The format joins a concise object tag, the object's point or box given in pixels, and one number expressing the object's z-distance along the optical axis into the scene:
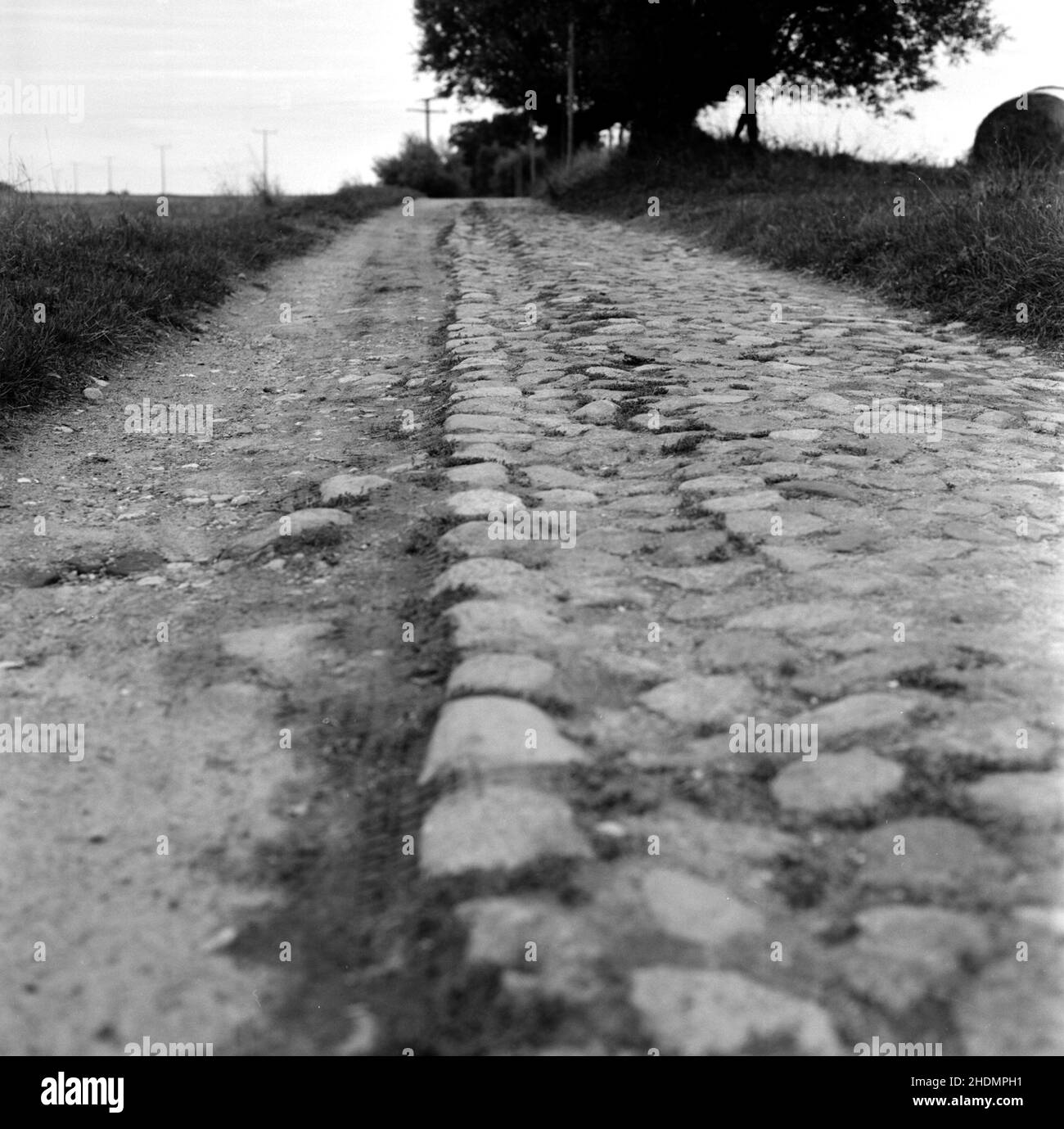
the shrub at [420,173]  40.56
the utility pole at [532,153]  31.95
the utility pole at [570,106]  23.23
